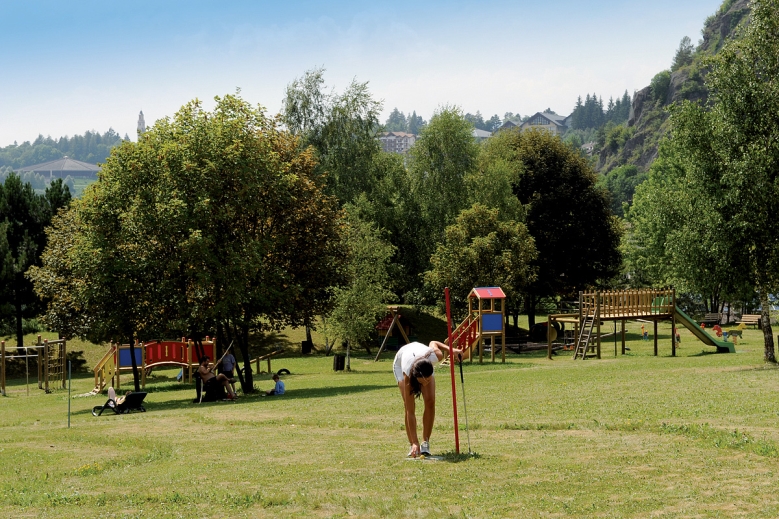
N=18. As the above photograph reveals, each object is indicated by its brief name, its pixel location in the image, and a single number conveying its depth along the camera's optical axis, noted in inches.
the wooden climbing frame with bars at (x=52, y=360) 1806.1
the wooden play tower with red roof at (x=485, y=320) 1967.3
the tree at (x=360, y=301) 2025.1
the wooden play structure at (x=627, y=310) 1929.1
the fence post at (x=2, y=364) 1795.8
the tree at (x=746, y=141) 1371.8
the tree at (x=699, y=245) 1402.6
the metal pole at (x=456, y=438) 633.6
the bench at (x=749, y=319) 2888.8
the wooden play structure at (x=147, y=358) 1779.0
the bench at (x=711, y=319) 3004.4
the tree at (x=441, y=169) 2883.9
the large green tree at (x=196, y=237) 1401.3
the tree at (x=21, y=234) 2283.5
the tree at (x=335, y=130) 2851.9
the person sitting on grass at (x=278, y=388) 1386.6
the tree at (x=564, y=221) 2930.6
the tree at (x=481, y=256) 2394.2
